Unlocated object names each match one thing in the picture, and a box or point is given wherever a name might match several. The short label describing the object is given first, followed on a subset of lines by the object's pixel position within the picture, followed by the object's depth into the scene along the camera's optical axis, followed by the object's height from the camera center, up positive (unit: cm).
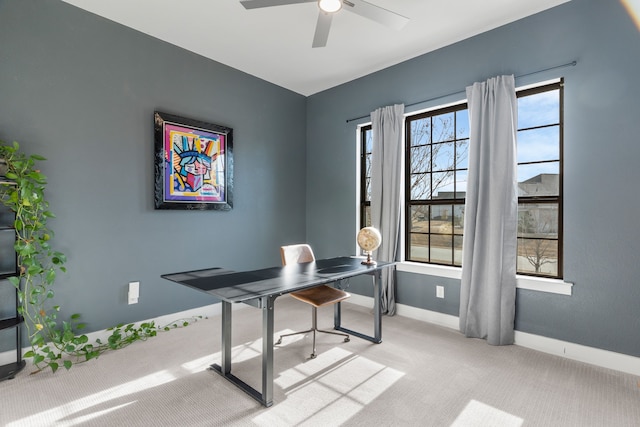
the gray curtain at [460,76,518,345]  271 -5
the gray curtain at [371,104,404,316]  348 +28
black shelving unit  225 -59
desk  186 -47
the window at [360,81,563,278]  269 +29
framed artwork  304 +47
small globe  274 -24
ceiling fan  209 +136
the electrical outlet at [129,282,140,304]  288 -74
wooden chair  253 -70
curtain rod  247 +114
